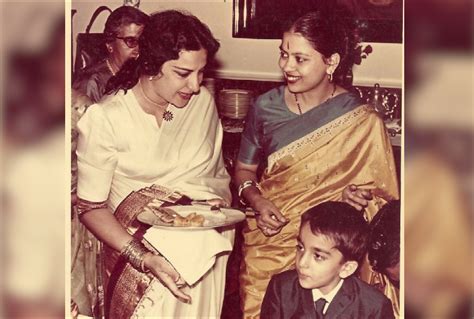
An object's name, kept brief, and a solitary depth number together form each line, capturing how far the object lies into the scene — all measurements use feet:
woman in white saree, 7.24
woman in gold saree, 7.20
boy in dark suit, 7.15
